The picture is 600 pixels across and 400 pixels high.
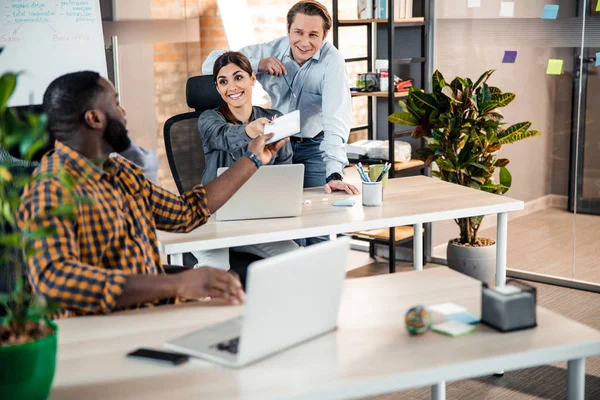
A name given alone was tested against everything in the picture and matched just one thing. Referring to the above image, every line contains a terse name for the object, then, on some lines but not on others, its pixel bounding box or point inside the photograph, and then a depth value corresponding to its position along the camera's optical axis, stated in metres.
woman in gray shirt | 3.28
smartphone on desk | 1.56
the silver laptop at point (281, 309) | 1.43
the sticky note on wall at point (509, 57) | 4.57
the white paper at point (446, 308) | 1.82
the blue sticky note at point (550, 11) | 4.36
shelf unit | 4.59
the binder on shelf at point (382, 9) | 4.66
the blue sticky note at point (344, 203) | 3.06
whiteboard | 4.28
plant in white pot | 4.19
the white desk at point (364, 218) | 2.63
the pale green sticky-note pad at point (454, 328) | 1.69
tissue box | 1.69
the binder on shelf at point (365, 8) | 4.70
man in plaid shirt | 1.76
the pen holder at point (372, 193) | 3.06
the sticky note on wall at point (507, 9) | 4.52
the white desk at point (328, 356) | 1.46
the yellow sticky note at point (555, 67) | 4.41
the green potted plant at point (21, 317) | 1.33
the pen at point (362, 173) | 3.10
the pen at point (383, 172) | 3.10
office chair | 3.38
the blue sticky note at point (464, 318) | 1.75
